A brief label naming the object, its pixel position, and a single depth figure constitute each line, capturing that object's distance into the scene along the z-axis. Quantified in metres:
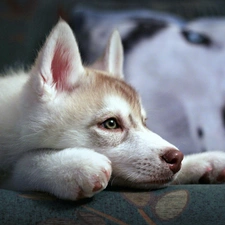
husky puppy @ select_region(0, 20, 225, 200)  0.88
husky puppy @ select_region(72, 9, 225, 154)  1.20
